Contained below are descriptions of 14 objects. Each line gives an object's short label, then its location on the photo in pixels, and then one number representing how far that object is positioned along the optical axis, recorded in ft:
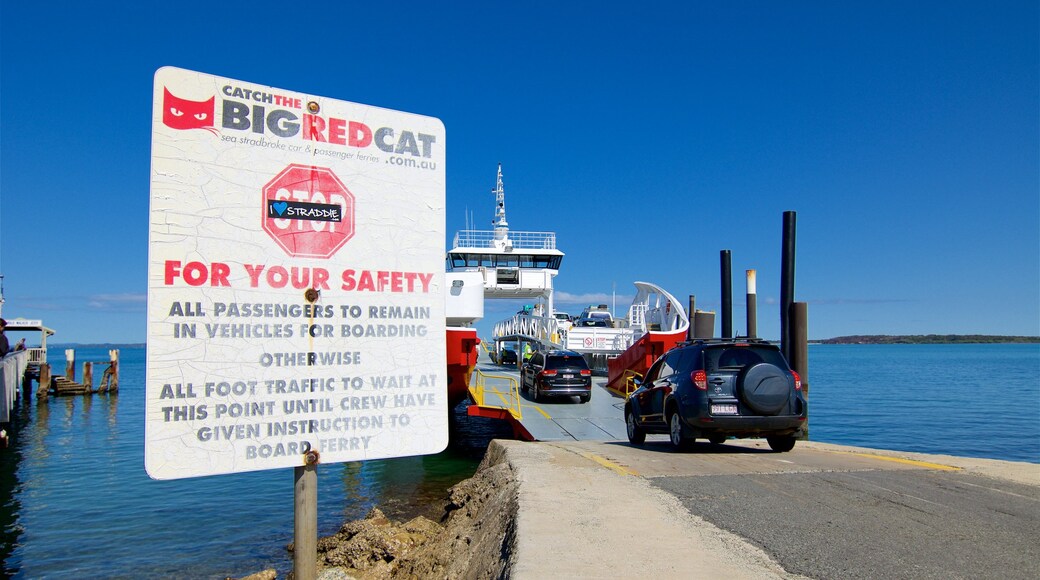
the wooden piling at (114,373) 165.40
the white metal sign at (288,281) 11.13
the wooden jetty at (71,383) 152.15
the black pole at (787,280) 51.01
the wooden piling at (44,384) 148.38
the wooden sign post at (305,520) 12.00
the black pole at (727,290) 69.58
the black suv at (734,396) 31.53
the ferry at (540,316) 73.21
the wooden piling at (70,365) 166.40
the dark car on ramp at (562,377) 66.59
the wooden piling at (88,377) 158.02
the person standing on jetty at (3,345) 88.12
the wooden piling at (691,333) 83.58
